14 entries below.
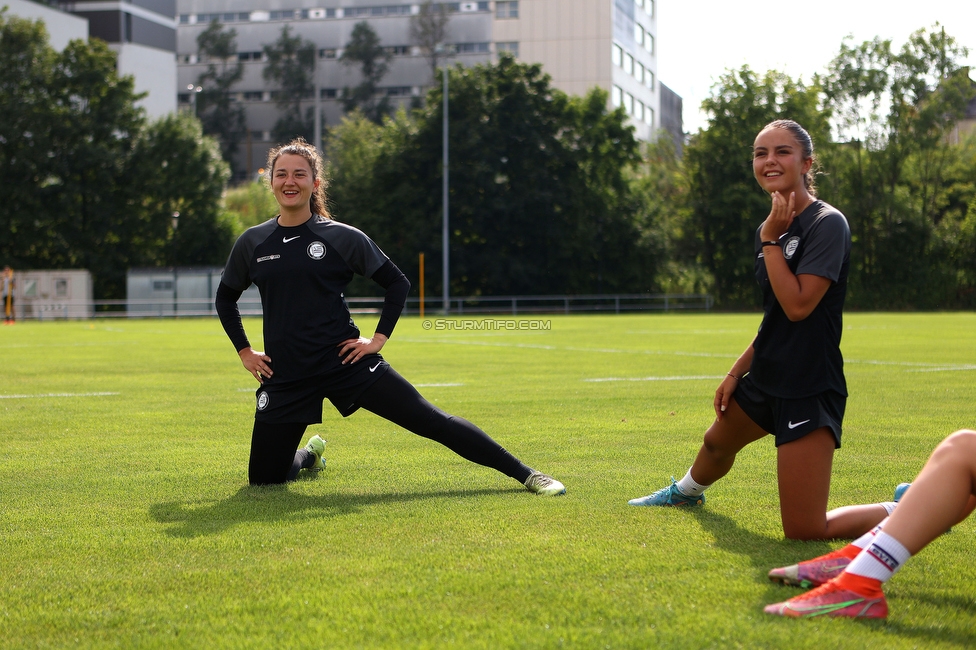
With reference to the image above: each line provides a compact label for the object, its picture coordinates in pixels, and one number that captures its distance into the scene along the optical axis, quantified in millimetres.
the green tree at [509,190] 48188
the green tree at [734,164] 50719
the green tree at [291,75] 88750
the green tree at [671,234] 51281
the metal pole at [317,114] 84688
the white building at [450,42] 76312
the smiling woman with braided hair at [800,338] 4059
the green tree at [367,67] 86688
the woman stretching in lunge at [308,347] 5402
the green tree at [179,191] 49906
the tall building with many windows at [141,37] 65938
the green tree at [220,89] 89750
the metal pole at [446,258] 44000
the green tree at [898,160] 50156
